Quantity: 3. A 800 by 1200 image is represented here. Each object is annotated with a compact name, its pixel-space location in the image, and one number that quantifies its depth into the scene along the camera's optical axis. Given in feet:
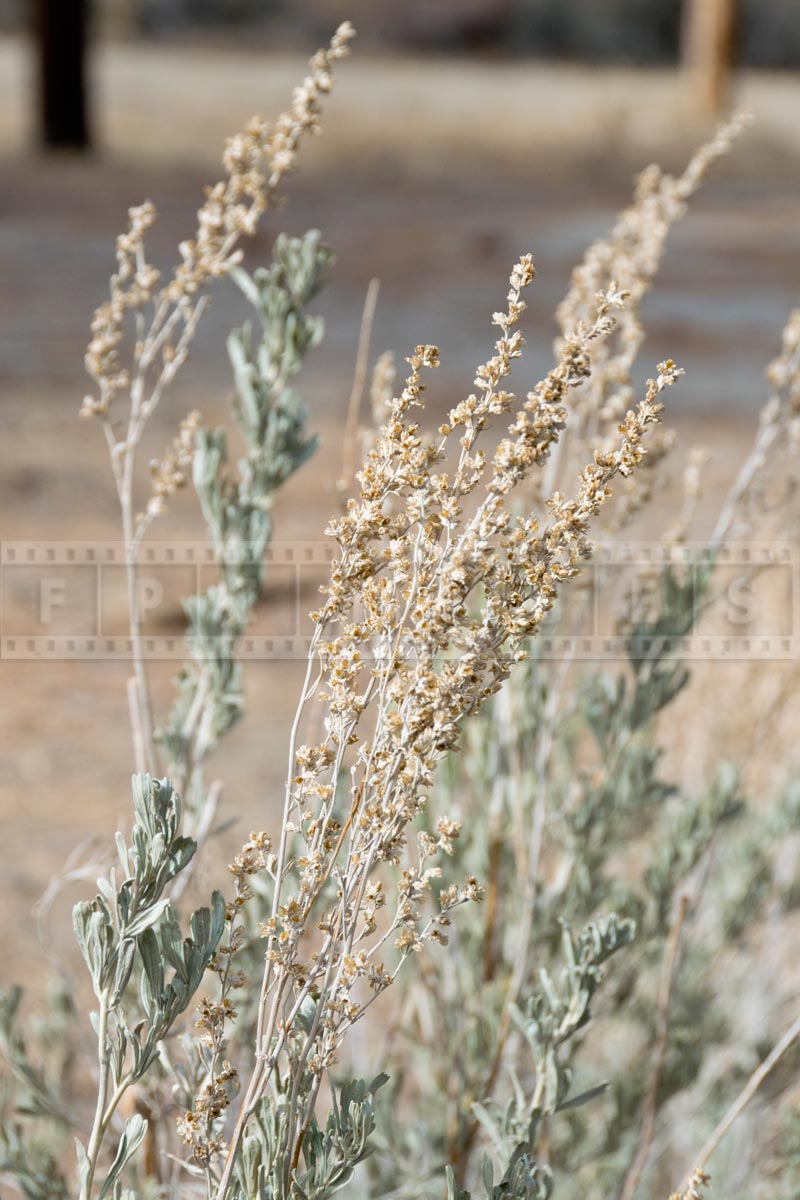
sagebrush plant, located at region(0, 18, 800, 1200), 2.76
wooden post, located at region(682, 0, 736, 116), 39.78
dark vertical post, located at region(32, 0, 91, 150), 33.81
